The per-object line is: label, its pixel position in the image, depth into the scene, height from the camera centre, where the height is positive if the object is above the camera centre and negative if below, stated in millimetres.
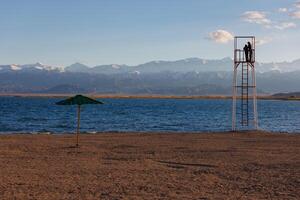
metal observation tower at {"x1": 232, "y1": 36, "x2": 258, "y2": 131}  35125 +2200
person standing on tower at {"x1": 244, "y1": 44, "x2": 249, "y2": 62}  35062 +2708
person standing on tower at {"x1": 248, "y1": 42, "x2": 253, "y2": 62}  35062 +2778
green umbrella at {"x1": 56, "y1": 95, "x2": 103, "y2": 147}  23094 -476
